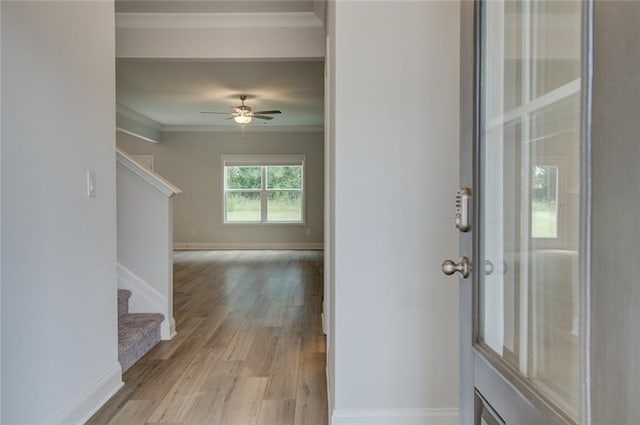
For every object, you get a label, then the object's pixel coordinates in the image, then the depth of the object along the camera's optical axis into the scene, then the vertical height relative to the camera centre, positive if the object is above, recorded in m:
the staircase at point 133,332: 2.52 -0.86
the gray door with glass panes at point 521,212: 0.67 -0.02
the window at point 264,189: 8.51 +0.33
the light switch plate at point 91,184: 1.96 +0.10
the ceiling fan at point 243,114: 5.70 +1.29
